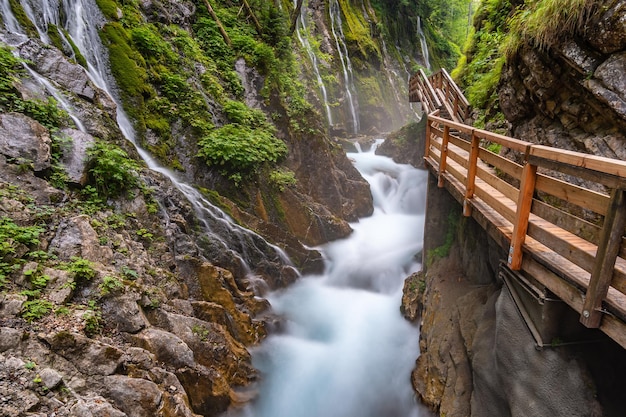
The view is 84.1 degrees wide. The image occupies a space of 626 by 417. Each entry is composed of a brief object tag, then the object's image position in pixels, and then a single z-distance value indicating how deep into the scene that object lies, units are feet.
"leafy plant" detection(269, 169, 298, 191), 32.73
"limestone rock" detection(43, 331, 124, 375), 11.32
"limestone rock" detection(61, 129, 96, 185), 17.98
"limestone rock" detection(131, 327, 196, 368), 13.93
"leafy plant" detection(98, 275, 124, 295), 13.85
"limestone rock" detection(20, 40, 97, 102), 22.41
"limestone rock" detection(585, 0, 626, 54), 11.91
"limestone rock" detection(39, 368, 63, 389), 10.07
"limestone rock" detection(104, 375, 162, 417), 11.42
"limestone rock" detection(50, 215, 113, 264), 14.55
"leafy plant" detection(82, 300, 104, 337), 12.53
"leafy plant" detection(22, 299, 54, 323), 11.52
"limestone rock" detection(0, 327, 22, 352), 10.31
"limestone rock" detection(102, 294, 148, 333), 13.64
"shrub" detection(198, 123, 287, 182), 29.32
